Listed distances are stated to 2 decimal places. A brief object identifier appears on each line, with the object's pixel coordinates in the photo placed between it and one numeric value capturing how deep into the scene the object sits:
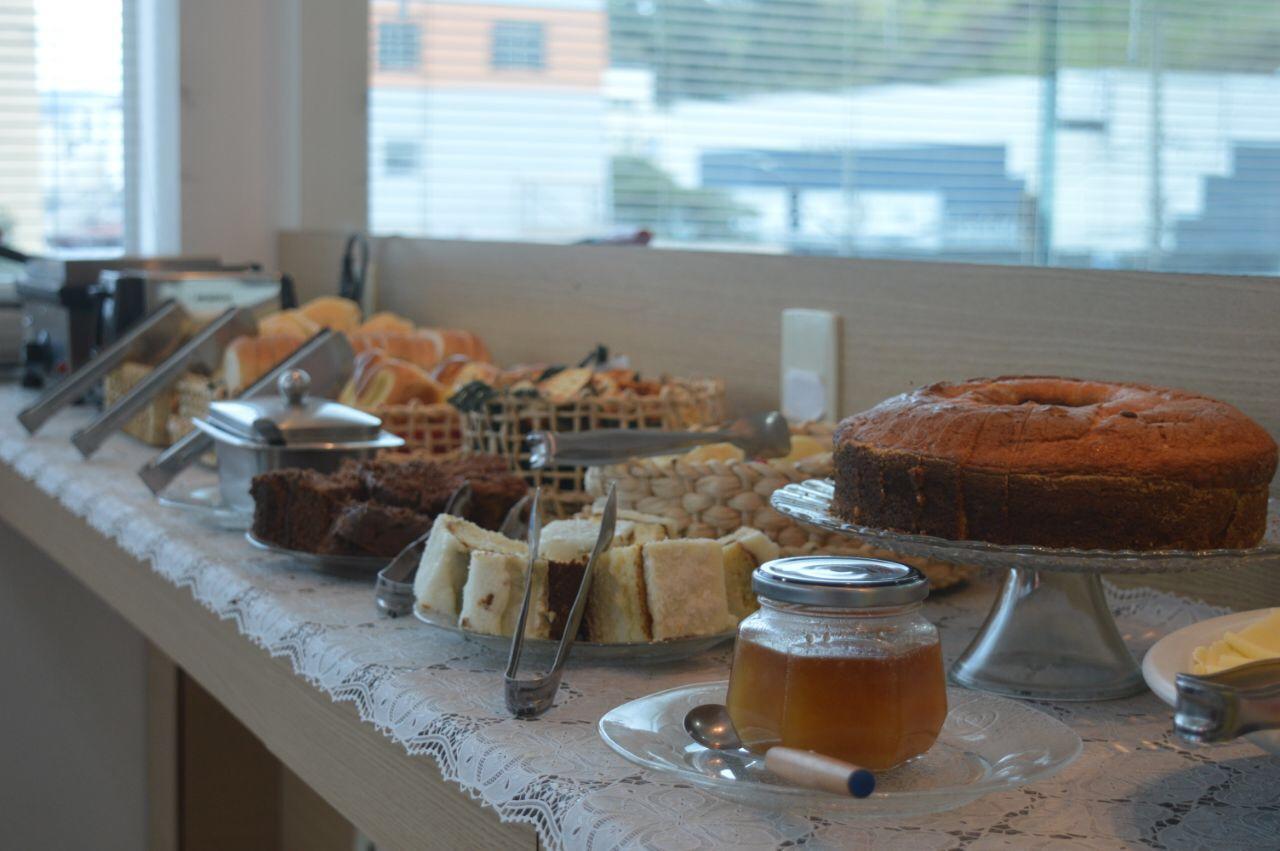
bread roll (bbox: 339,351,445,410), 1.46
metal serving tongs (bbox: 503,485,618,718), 0.75
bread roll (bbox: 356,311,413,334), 1.94
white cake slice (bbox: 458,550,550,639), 0.82
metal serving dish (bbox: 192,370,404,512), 1.18
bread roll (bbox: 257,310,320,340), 1.82
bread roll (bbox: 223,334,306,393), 1.60
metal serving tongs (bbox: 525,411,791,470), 1.09
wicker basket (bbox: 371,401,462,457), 1.39
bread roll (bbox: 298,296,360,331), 2.02
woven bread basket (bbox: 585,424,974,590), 1.01
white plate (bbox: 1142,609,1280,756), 0.64
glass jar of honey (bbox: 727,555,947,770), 0.60
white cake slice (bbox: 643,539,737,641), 0.81
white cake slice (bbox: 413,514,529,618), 0.87
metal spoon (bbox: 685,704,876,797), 0.53
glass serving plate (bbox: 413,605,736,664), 0.82
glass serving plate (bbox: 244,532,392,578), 1.04
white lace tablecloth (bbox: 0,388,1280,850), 0.60
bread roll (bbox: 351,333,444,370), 1.75
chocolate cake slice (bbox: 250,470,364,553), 1.07
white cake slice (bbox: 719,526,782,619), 0.88
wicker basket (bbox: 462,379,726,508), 1.25
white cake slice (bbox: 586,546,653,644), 0.82
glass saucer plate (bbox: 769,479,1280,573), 0.74
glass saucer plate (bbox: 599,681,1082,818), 0.59
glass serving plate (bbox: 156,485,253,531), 1.23
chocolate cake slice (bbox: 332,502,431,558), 1.03
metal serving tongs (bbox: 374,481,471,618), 0.94
